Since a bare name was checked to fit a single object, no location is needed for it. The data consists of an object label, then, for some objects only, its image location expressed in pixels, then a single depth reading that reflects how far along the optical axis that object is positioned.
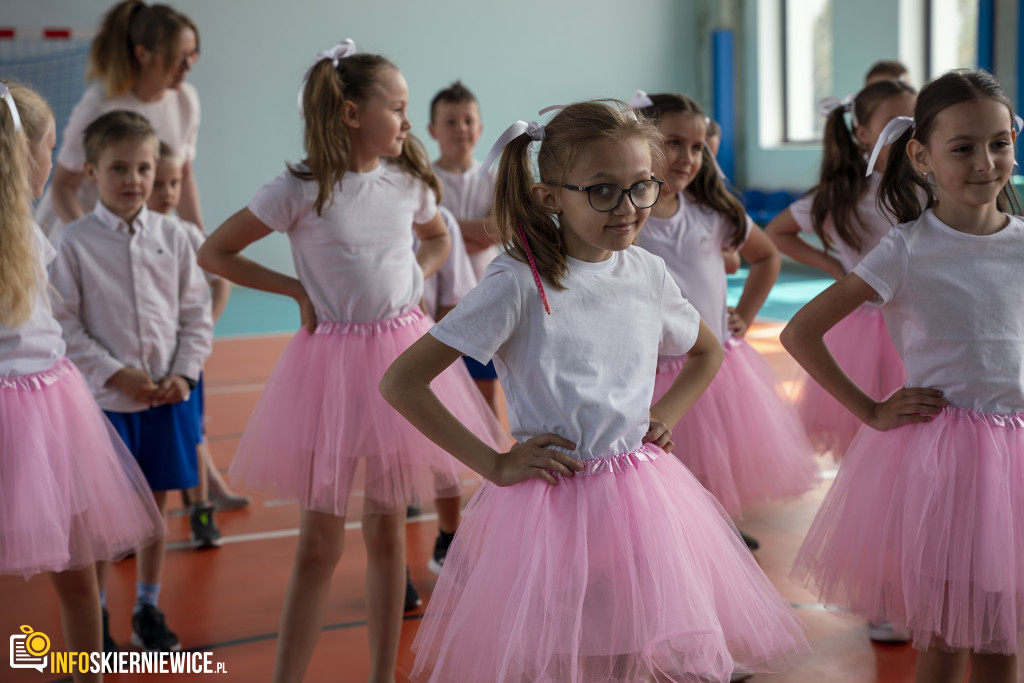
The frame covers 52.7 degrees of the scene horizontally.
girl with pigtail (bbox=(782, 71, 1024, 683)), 1.78
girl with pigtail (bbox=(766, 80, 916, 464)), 2.89
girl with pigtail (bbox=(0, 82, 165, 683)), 2.11
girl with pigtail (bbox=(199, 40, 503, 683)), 2.25
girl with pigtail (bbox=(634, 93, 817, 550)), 2.68
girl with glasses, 1.54
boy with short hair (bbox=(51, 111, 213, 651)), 2.78
